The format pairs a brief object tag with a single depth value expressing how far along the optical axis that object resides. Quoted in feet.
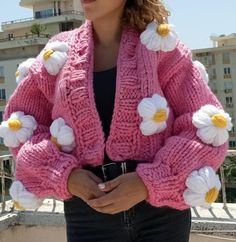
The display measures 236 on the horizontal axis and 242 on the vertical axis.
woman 3.24
